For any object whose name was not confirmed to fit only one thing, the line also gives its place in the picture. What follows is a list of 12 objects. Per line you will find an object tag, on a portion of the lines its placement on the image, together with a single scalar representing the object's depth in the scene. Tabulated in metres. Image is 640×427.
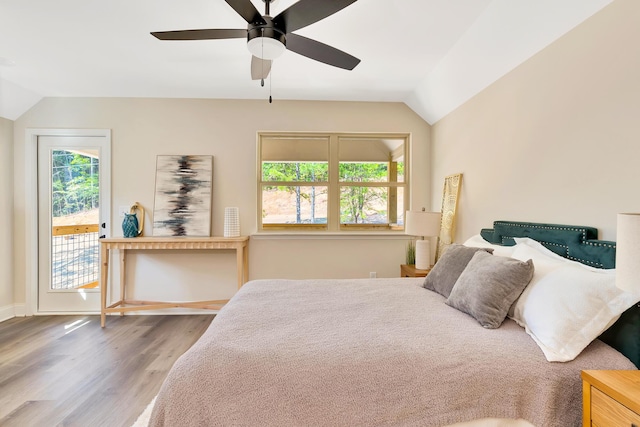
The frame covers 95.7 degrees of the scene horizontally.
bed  1.05
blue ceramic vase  3.30
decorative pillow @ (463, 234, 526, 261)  1.87
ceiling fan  1.37
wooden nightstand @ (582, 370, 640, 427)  0.89
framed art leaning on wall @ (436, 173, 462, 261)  2.94
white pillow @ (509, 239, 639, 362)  1.17
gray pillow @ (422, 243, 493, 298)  1.90
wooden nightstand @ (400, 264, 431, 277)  2.87
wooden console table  3.10
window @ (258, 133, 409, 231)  3.69
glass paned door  3.46
